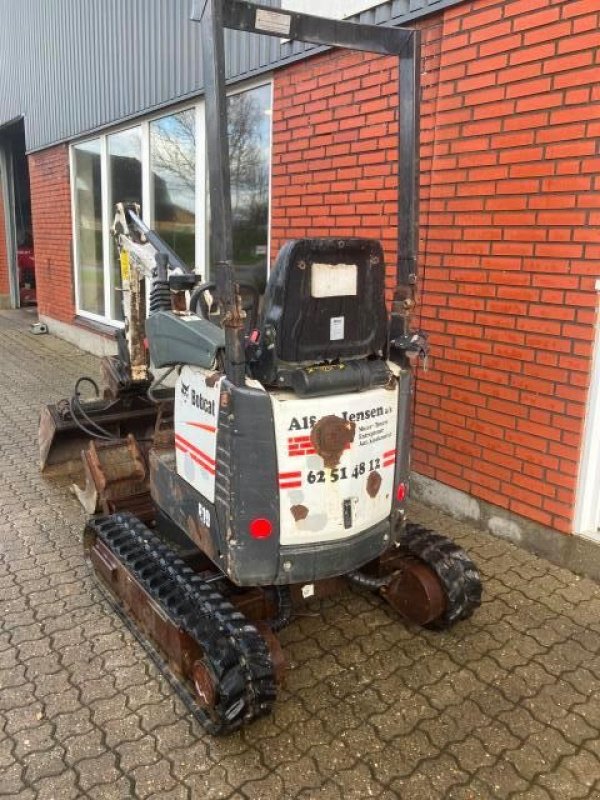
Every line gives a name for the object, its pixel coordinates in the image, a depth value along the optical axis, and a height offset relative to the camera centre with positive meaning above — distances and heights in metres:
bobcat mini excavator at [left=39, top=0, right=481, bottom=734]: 2.42 -0.77
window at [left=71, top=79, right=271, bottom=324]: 6.04 +0.67
